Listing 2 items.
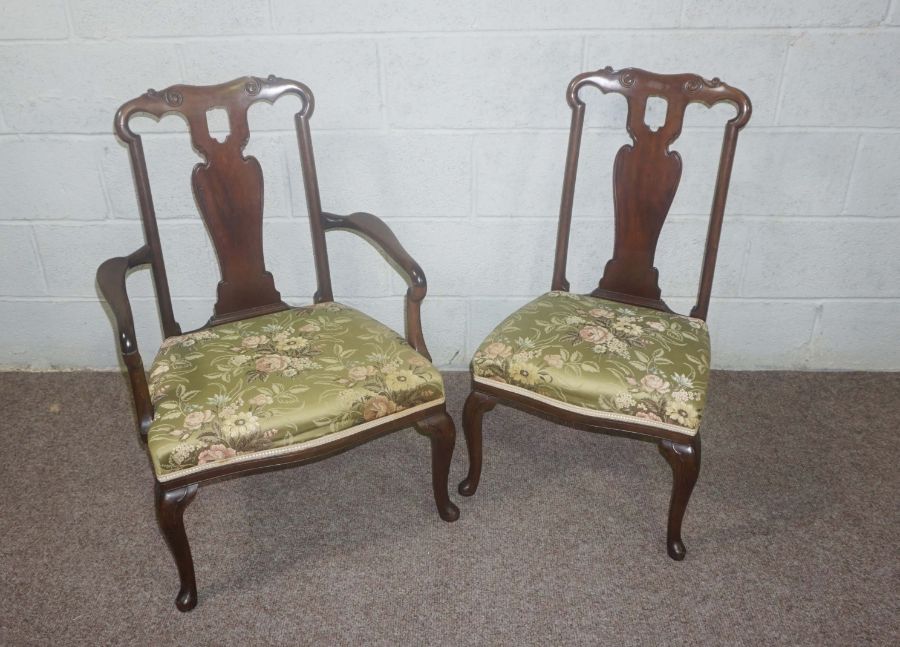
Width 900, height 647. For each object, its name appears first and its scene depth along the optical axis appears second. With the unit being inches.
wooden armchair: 53.4
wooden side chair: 57.7
